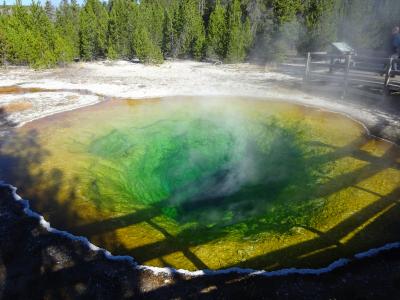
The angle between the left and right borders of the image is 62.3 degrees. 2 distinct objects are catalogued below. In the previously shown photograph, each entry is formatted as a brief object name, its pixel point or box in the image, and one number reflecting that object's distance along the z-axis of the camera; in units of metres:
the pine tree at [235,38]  29.68
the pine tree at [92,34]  32.66
